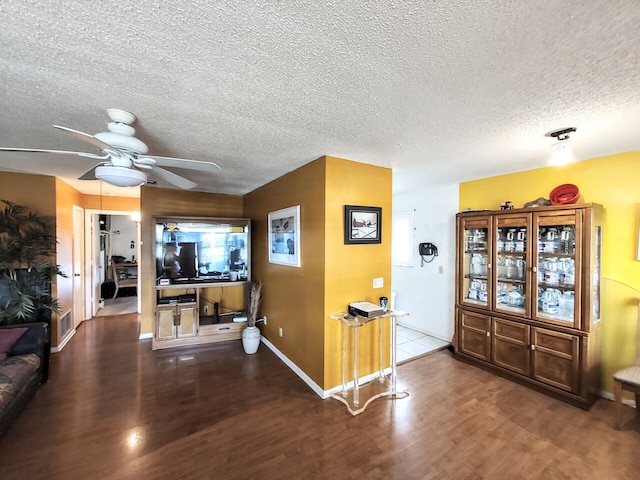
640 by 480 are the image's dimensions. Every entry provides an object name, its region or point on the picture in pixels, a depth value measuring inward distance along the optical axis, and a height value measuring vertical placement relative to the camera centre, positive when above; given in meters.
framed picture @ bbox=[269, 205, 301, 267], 3.19 +0.01
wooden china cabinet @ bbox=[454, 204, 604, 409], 2.61 -0.68
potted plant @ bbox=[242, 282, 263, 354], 3.80 -1.25
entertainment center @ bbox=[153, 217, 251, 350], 3.95 -0.52
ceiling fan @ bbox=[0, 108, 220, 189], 1.69 +0.55
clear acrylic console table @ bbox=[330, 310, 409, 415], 2.59 -1.57
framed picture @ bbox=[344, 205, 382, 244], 2.85 +0.13
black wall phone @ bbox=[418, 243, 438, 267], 4.36 -0.24
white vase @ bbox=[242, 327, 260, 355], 3.80 -1.44
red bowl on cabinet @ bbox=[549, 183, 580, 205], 2.85 +0.44
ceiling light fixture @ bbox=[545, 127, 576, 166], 2.11 +0.80
